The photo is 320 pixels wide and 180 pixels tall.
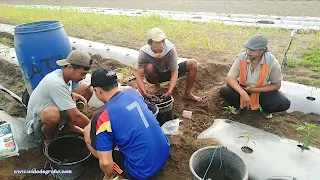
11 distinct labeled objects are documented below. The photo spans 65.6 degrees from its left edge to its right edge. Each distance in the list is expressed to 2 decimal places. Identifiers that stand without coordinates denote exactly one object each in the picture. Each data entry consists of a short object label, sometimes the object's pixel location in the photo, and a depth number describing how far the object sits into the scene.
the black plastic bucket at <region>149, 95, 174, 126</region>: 2.70
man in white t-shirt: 2.27
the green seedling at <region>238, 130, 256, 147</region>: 2.28
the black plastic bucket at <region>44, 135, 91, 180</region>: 2.18
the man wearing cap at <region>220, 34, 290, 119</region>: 2.65
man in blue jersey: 1.79
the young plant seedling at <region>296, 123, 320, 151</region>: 2.08
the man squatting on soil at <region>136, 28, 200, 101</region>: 2.96
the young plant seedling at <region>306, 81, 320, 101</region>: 3.42
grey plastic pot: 1.93
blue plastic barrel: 2.93
